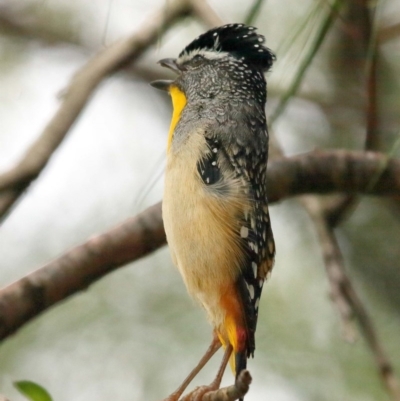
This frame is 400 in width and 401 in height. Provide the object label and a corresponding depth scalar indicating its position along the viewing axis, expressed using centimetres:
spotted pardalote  622
